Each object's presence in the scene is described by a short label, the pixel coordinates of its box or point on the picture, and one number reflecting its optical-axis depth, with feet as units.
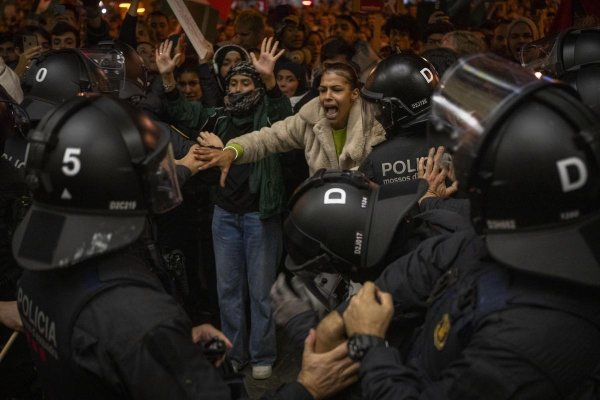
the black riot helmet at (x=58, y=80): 13.75
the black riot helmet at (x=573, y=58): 12.90
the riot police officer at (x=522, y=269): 6.22
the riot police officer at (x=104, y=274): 6.68
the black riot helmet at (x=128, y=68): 15.67
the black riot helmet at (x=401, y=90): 14.08
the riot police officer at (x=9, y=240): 11.76
